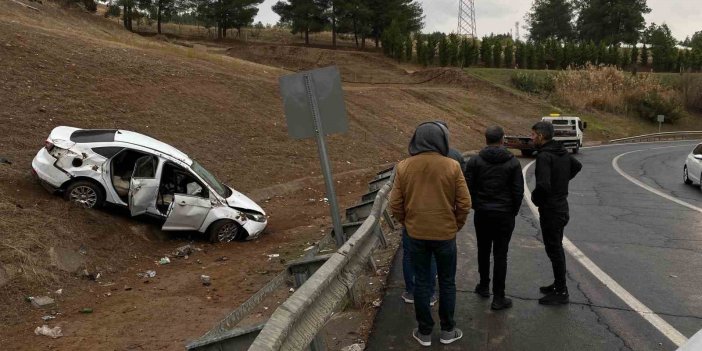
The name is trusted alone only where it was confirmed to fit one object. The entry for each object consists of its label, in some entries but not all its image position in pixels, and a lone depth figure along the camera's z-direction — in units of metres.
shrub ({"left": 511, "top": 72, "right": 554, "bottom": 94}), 56.25
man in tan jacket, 4.79
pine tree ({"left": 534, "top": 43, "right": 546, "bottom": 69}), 67.31
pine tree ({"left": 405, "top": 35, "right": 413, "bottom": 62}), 61.26
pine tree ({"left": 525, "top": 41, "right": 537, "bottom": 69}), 66.62
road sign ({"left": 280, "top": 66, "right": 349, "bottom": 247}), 6.23
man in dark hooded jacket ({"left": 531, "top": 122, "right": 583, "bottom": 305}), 6.06
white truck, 31.28
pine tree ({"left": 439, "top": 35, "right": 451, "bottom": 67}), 61.22
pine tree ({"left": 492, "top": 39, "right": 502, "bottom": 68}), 65.44
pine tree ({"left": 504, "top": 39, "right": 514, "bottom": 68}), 66.25
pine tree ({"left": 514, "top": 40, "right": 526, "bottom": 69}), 66.94
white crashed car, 10.08
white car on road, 16.70
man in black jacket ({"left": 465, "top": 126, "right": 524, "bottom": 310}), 5.70
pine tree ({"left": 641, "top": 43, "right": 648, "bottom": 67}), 73.94
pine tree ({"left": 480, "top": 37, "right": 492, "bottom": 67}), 65.25
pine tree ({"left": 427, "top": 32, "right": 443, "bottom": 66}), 62.03
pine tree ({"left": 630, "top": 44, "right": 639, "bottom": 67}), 71.38
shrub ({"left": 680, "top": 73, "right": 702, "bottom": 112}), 60.58
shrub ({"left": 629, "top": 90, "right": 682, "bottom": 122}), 56.94
